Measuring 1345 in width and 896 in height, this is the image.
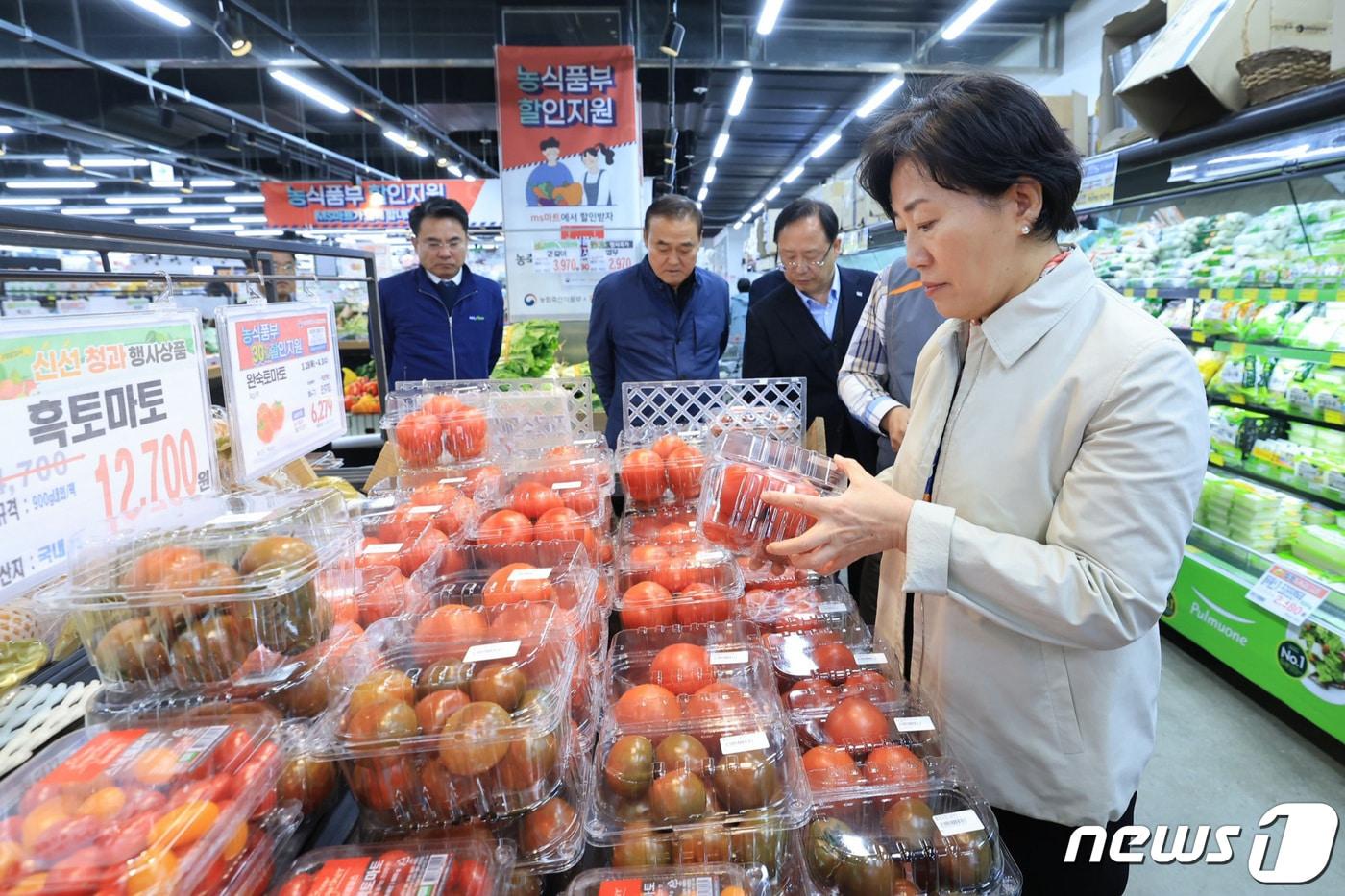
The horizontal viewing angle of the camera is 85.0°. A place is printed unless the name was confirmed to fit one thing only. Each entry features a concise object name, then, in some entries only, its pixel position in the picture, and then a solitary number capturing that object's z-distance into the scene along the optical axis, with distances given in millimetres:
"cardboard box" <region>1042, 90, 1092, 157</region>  4230
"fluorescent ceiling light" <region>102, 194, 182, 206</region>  19141
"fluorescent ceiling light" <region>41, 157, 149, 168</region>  14773
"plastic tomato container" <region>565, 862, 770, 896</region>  889
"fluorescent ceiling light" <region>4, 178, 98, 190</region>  16125
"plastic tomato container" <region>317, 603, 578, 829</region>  945
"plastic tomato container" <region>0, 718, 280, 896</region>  710
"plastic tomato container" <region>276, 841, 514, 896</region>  835
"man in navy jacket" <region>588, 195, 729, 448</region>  3561
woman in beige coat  1092
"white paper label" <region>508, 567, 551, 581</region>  1390
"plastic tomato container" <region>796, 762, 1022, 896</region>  974
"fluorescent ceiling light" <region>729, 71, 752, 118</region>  9156
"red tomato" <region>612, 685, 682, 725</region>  1148
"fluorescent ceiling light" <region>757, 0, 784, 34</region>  6832
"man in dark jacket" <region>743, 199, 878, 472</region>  3275
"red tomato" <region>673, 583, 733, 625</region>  1497
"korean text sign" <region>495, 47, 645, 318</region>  5637
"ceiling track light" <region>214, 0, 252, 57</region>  6434
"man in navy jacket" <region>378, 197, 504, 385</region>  3953
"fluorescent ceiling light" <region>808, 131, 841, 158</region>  13359
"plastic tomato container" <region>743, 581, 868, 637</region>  1538
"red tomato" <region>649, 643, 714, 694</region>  1250
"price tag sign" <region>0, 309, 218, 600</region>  970
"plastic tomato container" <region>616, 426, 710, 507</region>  1892
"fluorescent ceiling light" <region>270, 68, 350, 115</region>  7949
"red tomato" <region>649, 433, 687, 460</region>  1930
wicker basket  2551
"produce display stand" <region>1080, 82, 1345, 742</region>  2766
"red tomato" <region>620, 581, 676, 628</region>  1487
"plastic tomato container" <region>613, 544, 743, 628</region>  1495
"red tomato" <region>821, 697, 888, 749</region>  1184
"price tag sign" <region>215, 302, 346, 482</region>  1471
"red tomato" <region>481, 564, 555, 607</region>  1349
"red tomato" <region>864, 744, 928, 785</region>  1093
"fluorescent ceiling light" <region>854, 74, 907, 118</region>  9227
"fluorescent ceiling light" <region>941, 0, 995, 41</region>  6977
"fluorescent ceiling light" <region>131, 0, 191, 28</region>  5962
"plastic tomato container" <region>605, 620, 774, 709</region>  1255
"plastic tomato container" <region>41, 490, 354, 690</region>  950
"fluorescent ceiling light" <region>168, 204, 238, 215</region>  21078
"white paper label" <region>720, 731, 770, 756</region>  1055
